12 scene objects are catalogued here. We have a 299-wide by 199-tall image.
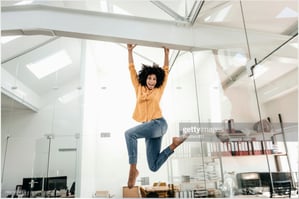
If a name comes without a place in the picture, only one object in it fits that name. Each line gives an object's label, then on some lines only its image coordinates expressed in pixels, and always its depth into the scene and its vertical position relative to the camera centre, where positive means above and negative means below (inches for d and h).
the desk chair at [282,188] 56.9 -7.4
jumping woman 99.6 +20.5
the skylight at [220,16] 93.9 +62.4
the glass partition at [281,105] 55.3 +14.1
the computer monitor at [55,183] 142.2 -10.0
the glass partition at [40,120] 144.5 +31.4
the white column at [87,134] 143.5 +20.5
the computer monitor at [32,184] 144.2 -10.3
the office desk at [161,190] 128.4 -14.9
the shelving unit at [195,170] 103.4 -3.7
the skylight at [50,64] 171.8 +76.7
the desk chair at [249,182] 69.7 -6.7
